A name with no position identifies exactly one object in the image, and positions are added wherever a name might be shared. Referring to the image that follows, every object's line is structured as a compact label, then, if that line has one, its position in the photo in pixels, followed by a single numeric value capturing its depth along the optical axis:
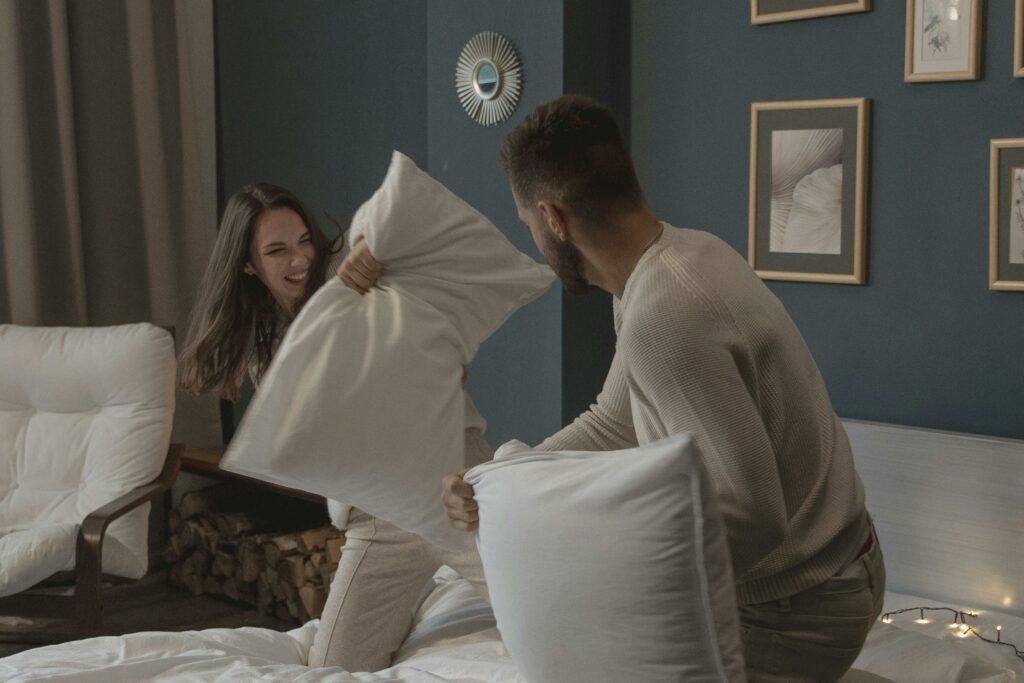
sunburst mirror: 3.54
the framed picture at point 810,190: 2.95
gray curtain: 3.91
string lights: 2.33
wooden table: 3.95
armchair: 3.43
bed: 2.00
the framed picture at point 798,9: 2.90
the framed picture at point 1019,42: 2.61
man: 1.37
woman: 2.39
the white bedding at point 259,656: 1.95
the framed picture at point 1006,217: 2.66
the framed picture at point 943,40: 2.69
